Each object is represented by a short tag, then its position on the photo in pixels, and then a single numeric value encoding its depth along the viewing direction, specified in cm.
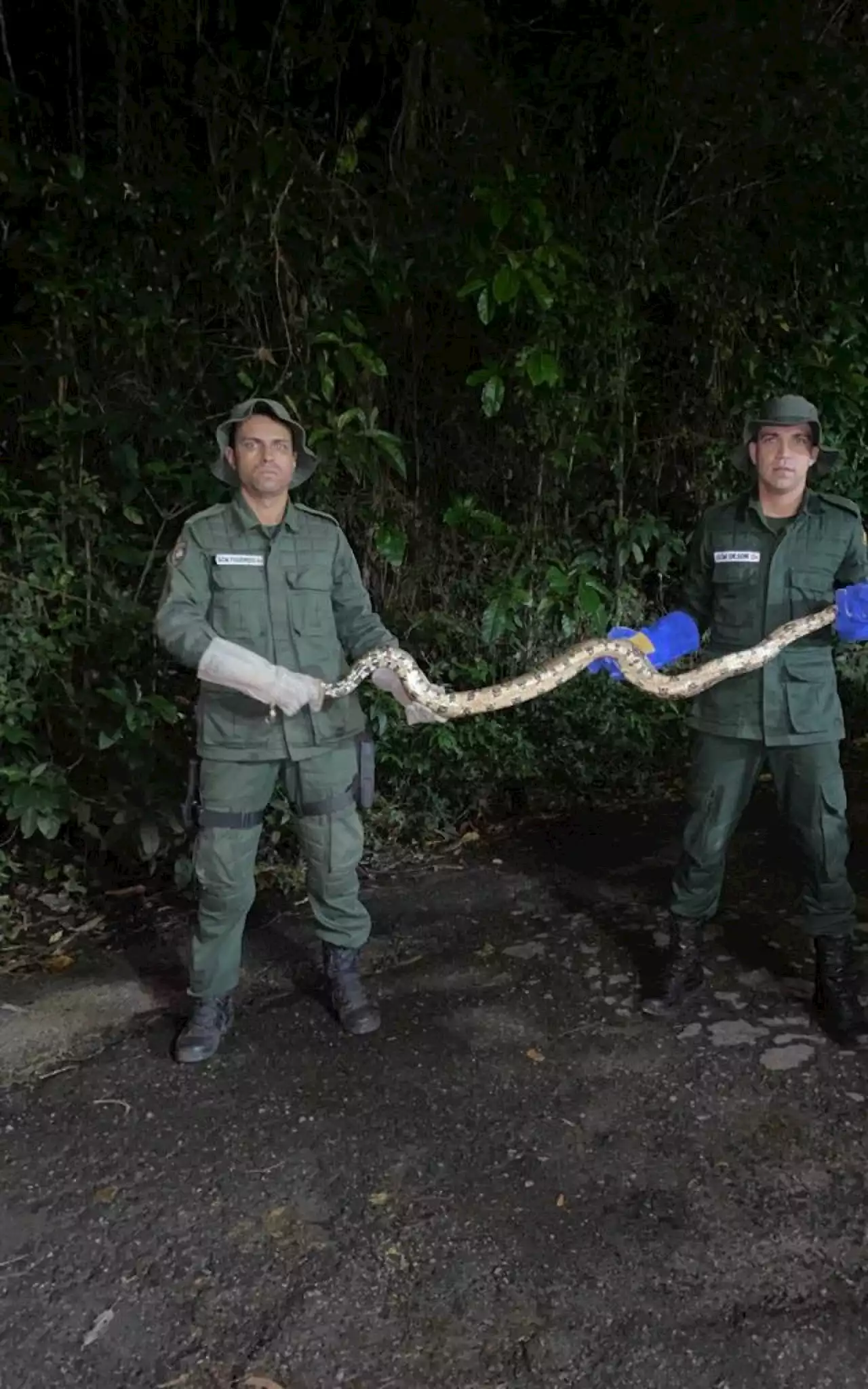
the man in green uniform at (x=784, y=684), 335
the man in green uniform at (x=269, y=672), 321
